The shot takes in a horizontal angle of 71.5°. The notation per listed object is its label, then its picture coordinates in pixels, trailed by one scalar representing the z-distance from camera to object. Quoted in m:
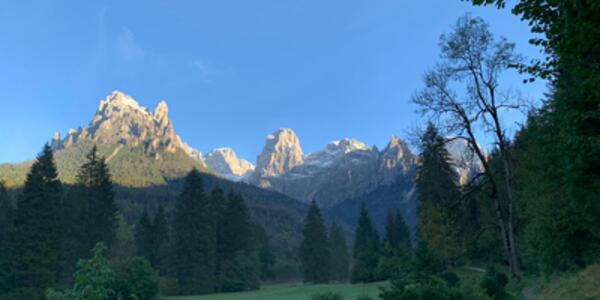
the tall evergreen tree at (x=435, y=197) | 36.31
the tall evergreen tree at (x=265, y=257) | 84.18
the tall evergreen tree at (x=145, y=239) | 64.12
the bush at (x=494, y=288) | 16.34
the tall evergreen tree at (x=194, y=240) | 57.25
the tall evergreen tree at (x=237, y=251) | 61.06
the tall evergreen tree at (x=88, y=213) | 49.47
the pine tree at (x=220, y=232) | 61.35
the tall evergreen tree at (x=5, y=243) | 37.88
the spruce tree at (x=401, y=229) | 70.49
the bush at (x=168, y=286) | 50.78
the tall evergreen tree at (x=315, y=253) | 74.25
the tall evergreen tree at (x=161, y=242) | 61.72
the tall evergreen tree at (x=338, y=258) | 83.46
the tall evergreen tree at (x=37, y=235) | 38.19
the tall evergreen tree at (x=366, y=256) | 55.56
